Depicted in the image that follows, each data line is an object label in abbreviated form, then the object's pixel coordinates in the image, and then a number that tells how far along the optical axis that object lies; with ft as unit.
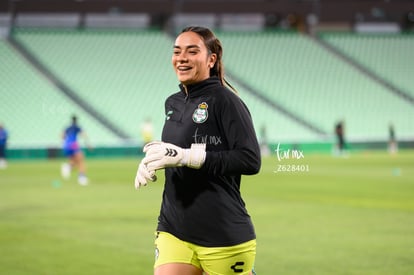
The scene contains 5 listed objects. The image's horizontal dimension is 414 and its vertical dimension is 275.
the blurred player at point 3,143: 120.98
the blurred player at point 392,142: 148.56
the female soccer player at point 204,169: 15.60
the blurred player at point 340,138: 138.41
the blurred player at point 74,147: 80.94
